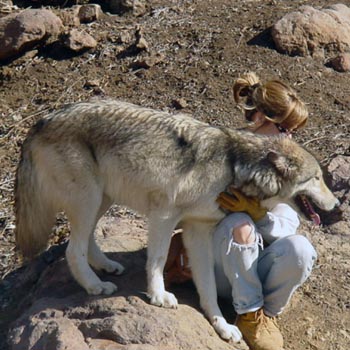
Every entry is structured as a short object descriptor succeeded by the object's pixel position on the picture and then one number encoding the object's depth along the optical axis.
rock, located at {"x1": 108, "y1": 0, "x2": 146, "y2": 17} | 10.92
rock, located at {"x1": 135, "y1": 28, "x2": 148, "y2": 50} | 10.18
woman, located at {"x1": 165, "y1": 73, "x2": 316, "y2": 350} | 5.61
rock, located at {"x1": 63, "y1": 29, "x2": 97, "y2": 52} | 10.17
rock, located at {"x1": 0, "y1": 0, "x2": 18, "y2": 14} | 10.82
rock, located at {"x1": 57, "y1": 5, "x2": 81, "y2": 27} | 10.52
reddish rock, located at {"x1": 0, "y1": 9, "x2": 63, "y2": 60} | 10.02
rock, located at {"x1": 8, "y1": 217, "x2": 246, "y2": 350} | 5.37
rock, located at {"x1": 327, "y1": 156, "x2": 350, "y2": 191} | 7.71
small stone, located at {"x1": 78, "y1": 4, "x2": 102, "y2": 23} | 10.73
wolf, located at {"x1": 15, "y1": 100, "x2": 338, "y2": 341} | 5.66
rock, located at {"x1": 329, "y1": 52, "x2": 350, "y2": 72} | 10.09
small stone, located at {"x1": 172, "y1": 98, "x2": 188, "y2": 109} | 9.43
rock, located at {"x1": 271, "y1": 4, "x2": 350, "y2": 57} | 10.16
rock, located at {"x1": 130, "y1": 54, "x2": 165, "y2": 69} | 10.01
